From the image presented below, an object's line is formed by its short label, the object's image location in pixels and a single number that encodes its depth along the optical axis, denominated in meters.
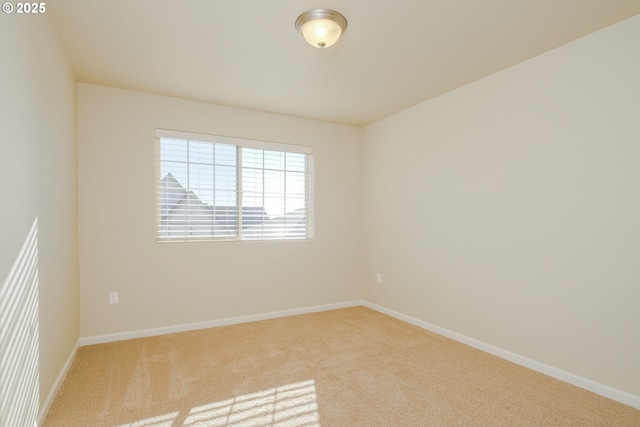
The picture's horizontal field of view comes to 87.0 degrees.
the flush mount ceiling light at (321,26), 2.11
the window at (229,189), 3.60
